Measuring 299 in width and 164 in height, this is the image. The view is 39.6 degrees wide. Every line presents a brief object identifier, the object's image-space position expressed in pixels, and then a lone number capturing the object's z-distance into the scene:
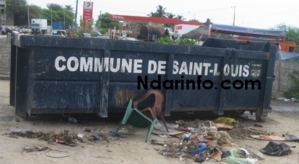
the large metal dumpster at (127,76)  6.39
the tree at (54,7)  98.19
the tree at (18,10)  74.81
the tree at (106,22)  57.14
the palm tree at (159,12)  81.38
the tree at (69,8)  101.78
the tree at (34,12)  75.64
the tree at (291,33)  36.58
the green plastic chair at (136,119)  6.25
